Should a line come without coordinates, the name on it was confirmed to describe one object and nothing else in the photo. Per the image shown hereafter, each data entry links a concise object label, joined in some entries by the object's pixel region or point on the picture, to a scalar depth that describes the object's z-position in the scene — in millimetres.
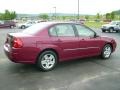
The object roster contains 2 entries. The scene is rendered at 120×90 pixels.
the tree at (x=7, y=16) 36693
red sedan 3399
